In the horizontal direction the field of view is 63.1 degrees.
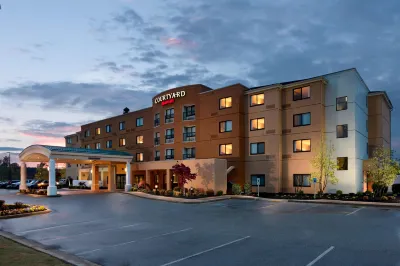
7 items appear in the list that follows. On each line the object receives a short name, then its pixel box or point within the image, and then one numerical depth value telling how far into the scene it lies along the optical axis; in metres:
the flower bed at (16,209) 19.58
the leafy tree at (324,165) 31.20
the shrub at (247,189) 35.28
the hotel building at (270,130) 32.88
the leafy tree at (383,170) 29.58
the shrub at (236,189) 34.88
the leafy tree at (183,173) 33.81
